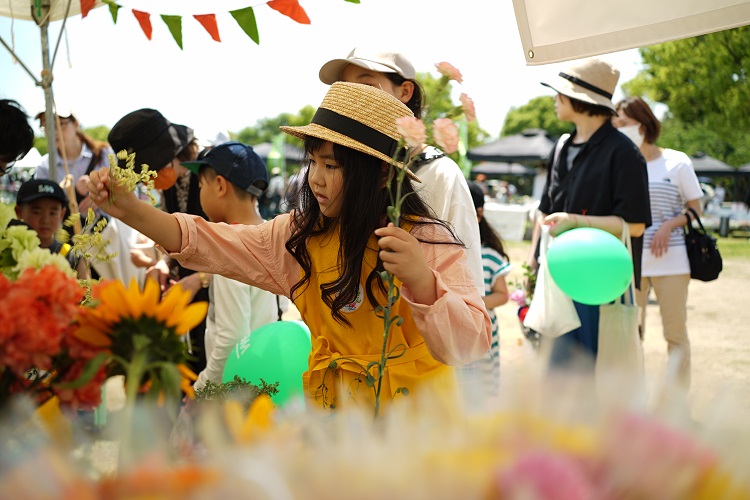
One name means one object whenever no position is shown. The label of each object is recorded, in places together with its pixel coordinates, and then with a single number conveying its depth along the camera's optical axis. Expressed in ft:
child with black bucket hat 11.42
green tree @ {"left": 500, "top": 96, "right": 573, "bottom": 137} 216.74
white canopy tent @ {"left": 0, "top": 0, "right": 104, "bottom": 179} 9.52
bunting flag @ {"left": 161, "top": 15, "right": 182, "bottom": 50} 8.51
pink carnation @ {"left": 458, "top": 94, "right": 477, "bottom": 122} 5.11
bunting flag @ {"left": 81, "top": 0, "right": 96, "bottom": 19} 8.93
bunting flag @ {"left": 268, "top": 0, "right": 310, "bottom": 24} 8.12
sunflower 2.70
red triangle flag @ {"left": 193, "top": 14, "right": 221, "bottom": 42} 8.50
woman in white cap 8.34
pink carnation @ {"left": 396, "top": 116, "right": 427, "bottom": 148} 4.72
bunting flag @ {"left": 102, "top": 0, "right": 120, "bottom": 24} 8.21
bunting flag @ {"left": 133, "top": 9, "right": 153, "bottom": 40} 8.65
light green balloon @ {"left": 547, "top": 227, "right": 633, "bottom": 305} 11.42
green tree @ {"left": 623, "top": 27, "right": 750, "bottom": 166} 61.00
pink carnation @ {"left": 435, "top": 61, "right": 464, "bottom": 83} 5.01
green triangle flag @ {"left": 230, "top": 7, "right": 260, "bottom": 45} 8.20
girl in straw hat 6.18
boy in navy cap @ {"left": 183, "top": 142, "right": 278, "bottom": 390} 10.33
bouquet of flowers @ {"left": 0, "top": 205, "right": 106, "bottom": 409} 2.74
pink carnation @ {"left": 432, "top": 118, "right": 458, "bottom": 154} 4.81
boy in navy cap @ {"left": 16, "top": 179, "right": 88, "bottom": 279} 12.12
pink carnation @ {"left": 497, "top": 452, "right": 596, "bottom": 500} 1.78
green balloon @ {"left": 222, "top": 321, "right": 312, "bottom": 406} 9.27
